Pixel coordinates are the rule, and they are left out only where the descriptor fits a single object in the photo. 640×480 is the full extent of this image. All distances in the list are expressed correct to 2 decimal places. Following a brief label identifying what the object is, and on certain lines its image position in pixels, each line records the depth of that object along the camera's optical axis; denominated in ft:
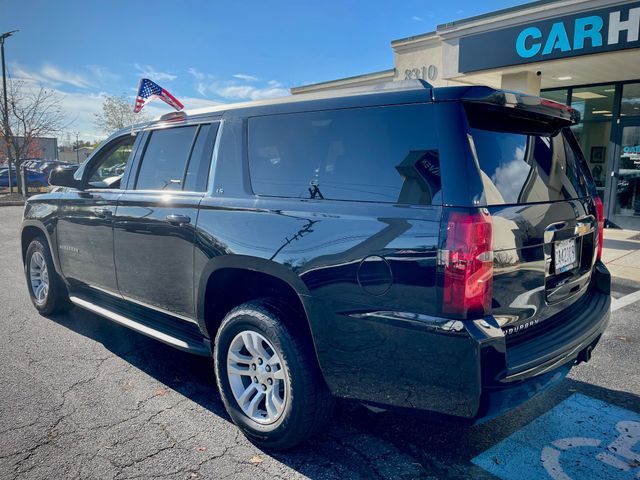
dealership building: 28.96
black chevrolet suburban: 6.96
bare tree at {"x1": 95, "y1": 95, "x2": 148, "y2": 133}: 134.00
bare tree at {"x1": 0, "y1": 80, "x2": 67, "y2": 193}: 69.87
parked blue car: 80.53
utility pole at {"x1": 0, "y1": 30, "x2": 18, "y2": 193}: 64.49
